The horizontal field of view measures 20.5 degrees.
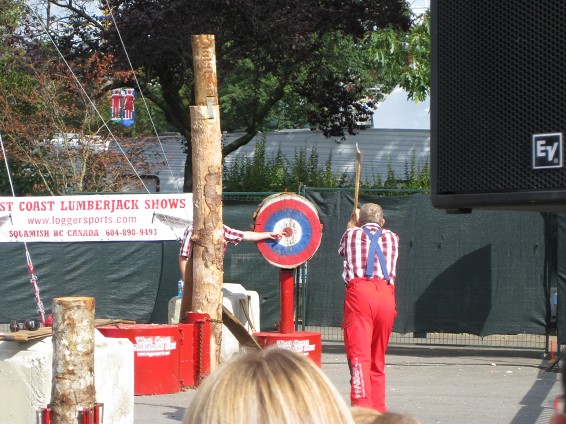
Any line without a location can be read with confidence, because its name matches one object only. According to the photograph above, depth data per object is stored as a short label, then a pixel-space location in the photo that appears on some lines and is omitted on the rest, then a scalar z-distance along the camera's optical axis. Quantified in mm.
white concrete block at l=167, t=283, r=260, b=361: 18941
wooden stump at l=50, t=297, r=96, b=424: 9824
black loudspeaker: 3750
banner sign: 22776
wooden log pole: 16048
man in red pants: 12697
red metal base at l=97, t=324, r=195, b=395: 16336
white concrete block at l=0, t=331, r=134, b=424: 12782
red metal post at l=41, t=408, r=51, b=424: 9817
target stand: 16991
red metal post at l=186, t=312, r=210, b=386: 16402
